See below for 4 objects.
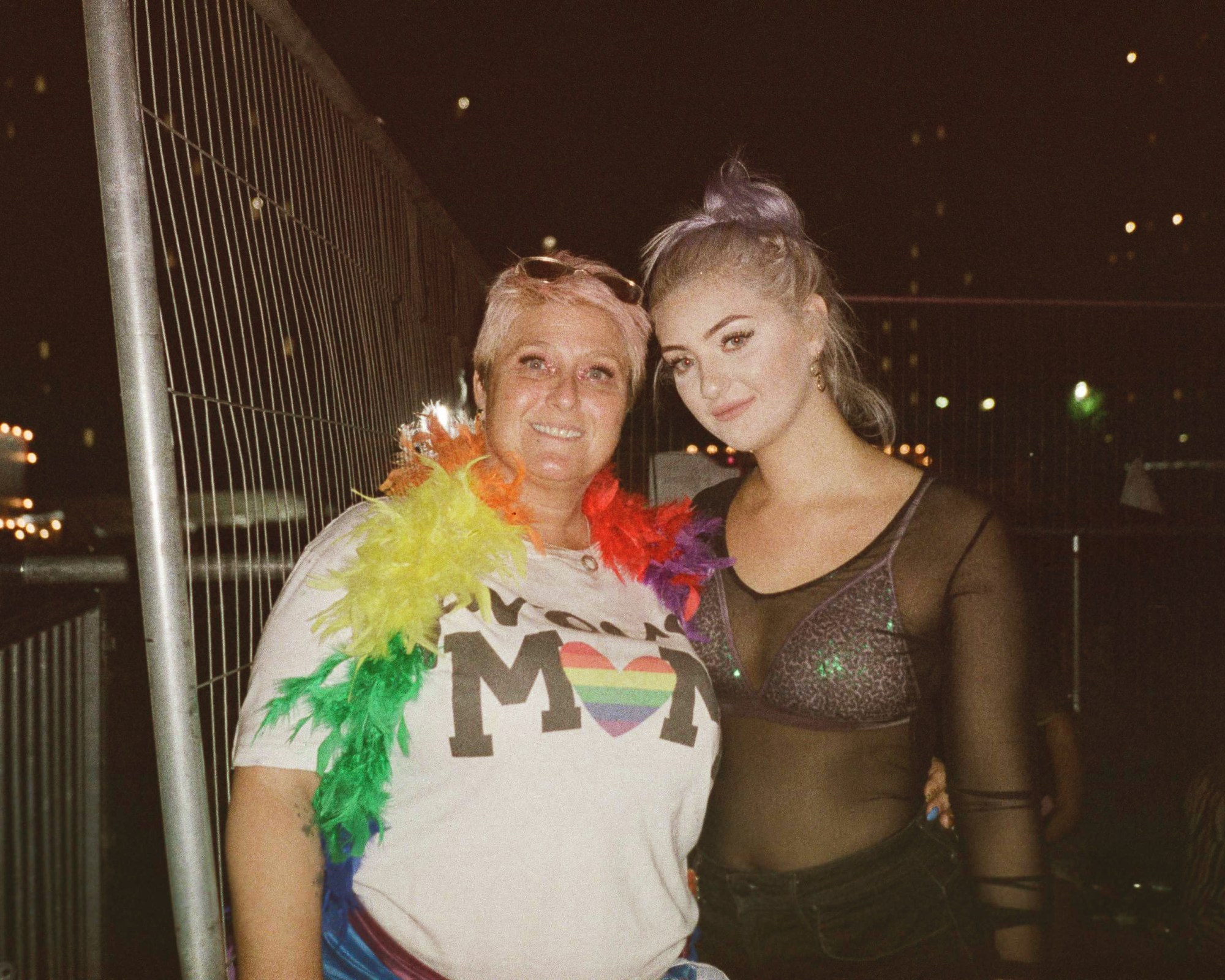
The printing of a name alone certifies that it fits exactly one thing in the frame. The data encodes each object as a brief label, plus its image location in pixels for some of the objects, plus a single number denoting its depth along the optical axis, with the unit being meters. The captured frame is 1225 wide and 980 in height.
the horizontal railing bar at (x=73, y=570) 2.16
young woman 1.57
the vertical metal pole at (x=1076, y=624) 4.79
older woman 1.31
